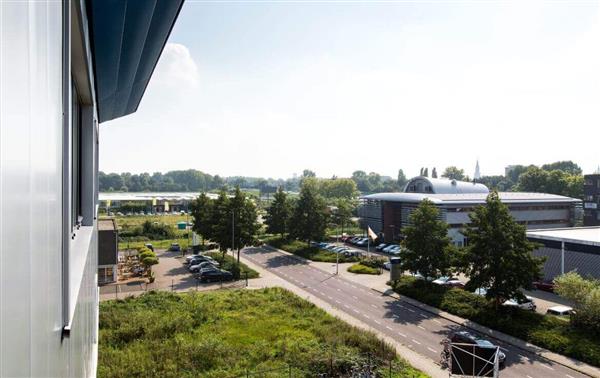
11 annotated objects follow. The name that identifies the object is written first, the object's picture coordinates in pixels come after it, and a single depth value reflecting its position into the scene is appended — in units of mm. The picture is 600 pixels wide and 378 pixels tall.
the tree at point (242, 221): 34469
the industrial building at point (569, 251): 25945
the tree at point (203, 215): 39006
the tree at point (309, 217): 42031
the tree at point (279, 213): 46969
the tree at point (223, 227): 34562
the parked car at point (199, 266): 33522
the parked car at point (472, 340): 16175
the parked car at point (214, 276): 30719
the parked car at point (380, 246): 42562
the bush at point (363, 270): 32500
